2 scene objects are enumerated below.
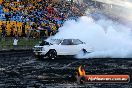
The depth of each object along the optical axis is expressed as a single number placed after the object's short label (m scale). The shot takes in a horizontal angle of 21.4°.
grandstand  36.26
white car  26.77
